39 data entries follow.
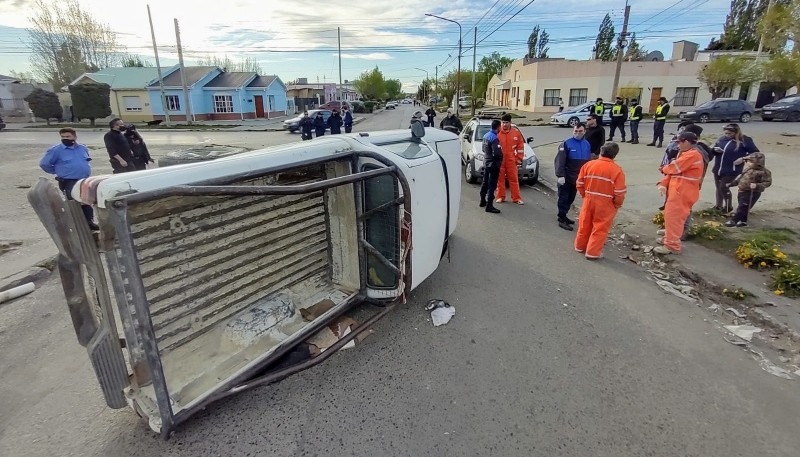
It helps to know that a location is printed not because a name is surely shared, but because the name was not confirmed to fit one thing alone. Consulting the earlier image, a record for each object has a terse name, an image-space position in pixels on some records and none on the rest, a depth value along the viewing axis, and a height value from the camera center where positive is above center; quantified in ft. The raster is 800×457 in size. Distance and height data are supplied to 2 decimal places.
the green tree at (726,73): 97.09 +7.23
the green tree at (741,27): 158.81 +30.16
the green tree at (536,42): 254.68 +38.73
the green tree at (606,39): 211.82 +33.89
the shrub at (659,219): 21.56 -6.07
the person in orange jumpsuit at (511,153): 25.79 -3.06
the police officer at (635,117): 49.78 -1.55
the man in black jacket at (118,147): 24.23 -2.25
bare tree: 147.33 +21.93
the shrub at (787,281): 13.82 -6.05
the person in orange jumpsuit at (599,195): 16.83 -3.75
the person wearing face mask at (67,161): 19.19 -2.44
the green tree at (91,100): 102.32 +2.15
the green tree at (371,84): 289.33 +15.60
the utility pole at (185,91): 97.96 +4.08
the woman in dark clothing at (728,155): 20.97 -2.67
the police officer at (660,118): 45.62 -1.57
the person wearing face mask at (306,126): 53.76 -2.58
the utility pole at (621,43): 65.30 +10.00
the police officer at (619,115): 50.37 -1.31
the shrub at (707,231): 18.82 -5.84
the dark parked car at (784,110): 80.79 -1.39
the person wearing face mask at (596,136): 28.81 -2.22
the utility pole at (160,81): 98.32 +6.57
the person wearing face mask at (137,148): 26.99 -2.60
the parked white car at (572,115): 79.56 -2.02
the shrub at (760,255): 15.54 -5.81
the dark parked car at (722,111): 80.94 -1.50
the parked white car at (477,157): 31.50 -4.05
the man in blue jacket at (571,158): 21.26 -2.73
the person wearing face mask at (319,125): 53.72 -2.44
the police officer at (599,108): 57.88 -0.50
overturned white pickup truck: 6.96 -3.54
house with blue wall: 119.55 +3.97
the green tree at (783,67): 56.16 +5.54
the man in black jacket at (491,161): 23.82 -3.22
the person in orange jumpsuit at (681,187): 17.11 -3.50
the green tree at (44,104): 107.04 +1.32
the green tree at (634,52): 177.35 +23.97
